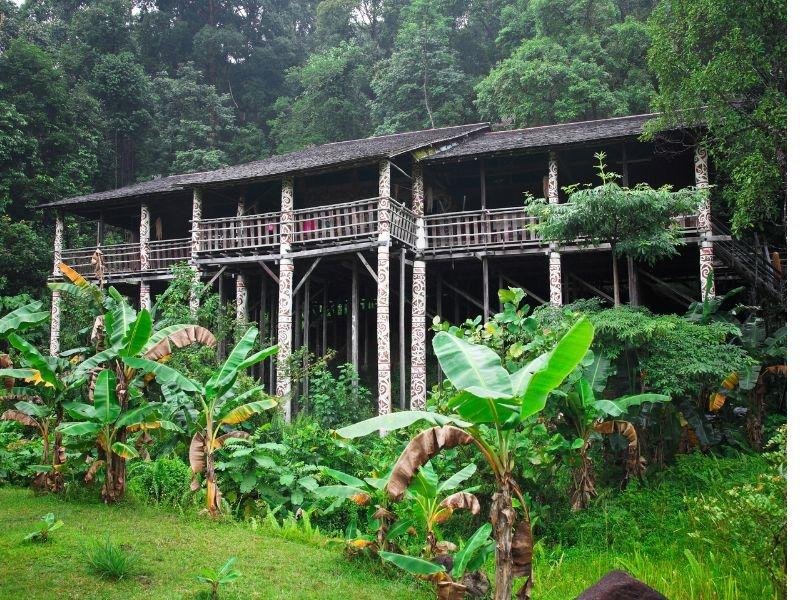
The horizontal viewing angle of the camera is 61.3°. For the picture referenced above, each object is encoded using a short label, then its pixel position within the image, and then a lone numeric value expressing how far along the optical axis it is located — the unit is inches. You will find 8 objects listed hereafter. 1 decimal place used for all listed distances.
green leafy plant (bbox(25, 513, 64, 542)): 217.0
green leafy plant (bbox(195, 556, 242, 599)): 182.7
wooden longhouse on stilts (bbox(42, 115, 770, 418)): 522.0
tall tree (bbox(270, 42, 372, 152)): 1109.7
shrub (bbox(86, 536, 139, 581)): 195.0
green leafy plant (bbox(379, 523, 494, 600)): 185.3
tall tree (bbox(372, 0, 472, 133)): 1040.2
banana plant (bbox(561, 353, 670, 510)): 269.4
